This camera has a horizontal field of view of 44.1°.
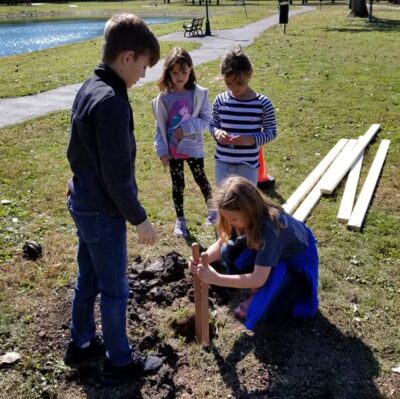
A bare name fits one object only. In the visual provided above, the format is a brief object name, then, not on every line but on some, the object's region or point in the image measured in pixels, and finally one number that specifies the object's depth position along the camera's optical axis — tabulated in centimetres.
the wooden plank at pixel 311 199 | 550
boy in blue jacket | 239
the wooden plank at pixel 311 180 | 574
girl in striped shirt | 434
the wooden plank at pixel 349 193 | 542
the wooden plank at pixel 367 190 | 528
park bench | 2409
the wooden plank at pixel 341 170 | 608
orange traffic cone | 623
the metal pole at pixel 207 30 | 2431
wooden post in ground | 319
